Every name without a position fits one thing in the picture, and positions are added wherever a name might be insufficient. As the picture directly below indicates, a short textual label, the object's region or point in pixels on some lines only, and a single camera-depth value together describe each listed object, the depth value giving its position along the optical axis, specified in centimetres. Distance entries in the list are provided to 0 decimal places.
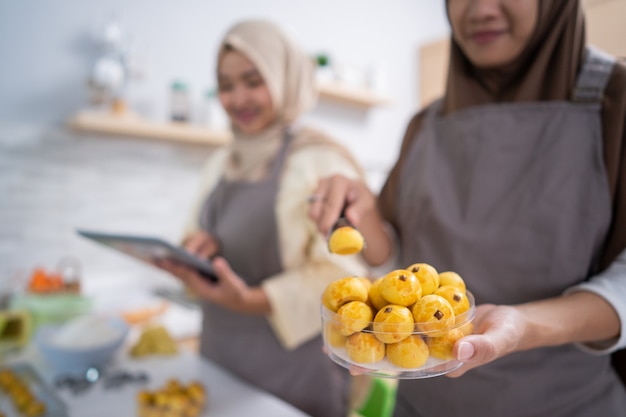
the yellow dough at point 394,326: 28
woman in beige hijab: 89
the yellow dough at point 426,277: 31
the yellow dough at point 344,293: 32
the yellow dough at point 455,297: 30
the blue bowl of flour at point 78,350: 83
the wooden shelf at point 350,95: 213
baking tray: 69
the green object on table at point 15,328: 105
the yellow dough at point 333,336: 30
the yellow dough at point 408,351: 28
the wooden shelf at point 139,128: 150
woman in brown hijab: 43
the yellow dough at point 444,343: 29
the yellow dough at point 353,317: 29
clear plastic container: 28
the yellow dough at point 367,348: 29
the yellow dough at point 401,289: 30
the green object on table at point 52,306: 121
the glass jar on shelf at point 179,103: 171
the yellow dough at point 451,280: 33
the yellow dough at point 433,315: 28
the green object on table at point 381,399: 54
